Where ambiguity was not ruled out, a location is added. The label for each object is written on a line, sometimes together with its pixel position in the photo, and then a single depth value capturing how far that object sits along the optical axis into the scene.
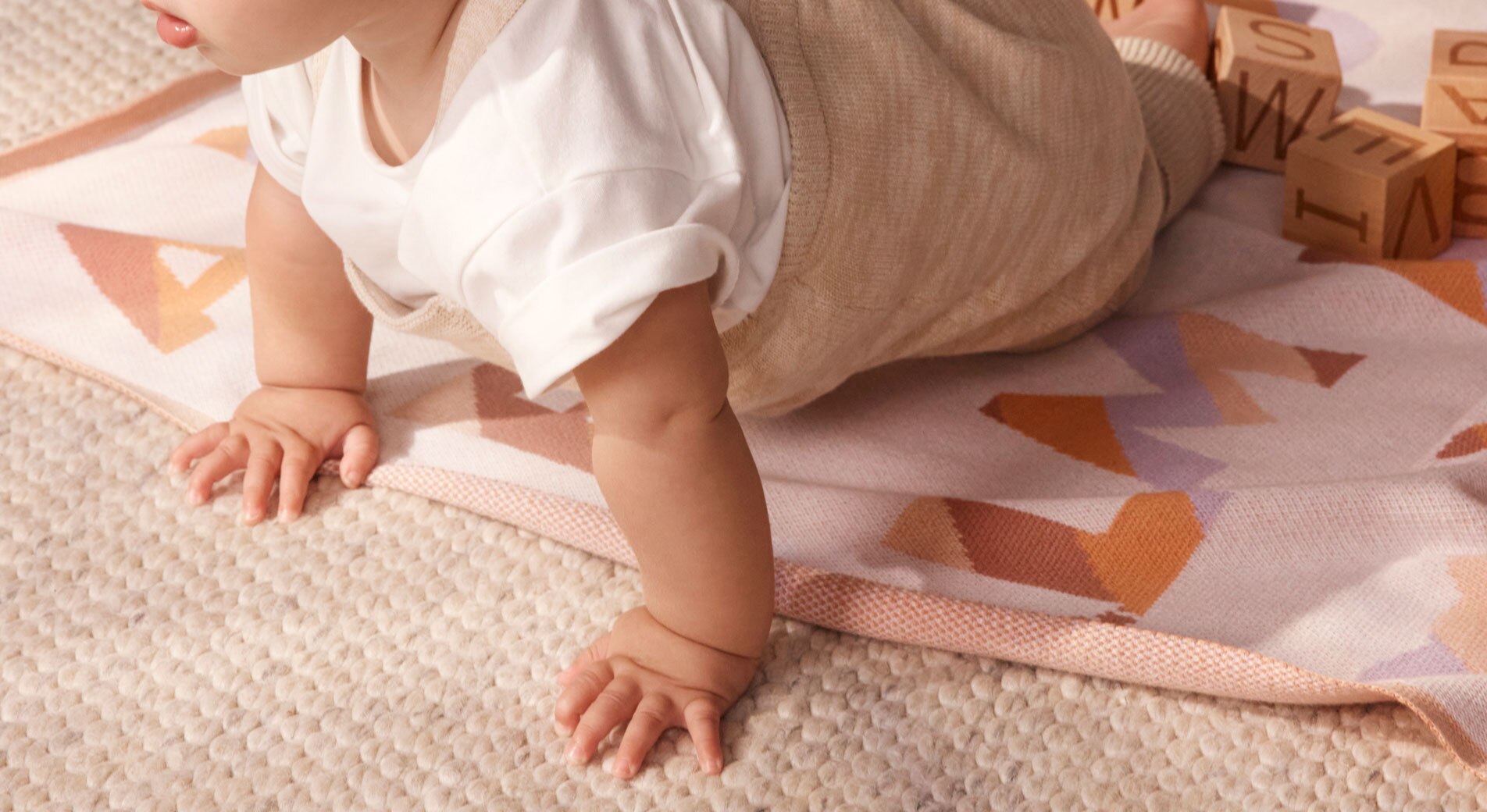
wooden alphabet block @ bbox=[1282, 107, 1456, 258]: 1.55
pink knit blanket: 1.31
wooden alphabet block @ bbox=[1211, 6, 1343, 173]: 1.63
